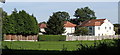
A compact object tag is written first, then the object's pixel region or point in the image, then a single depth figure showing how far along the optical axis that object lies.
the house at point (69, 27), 92.31
